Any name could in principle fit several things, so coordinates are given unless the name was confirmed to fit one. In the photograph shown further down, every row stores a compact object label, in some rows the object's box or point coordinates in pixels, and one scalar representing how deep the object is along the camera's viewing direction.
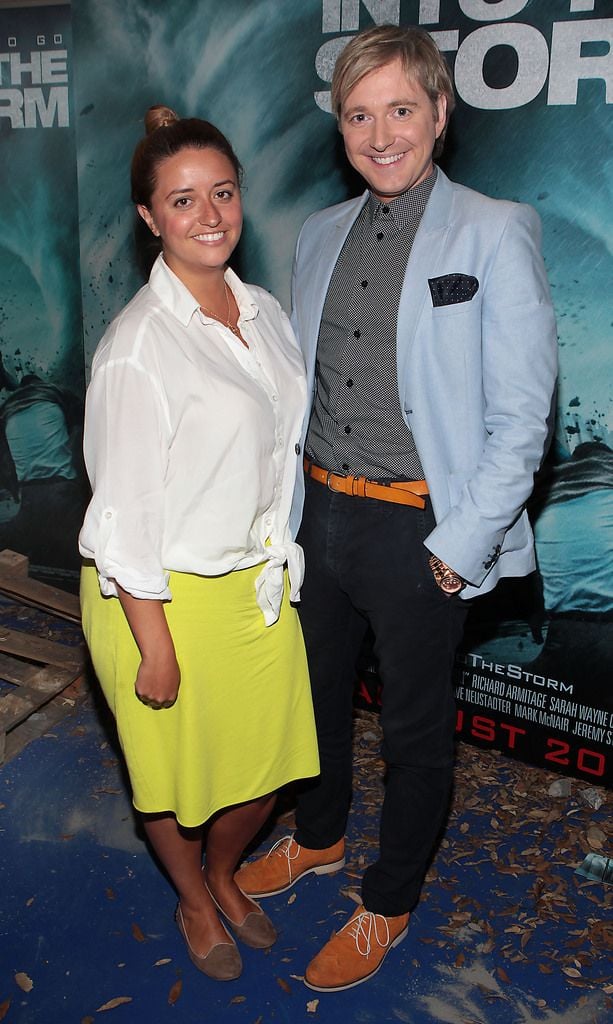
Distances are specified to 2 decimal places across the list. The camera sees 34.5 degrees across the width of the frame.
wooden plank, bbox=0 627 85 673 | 4.47
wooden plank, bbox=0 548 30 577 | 4.79
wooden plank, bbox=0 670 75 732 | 4.03
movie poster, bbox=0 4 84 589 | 4.62
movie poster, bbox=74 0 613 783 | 3.27
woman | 2.21
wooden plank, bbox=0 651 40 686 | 4.36
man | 2.29
